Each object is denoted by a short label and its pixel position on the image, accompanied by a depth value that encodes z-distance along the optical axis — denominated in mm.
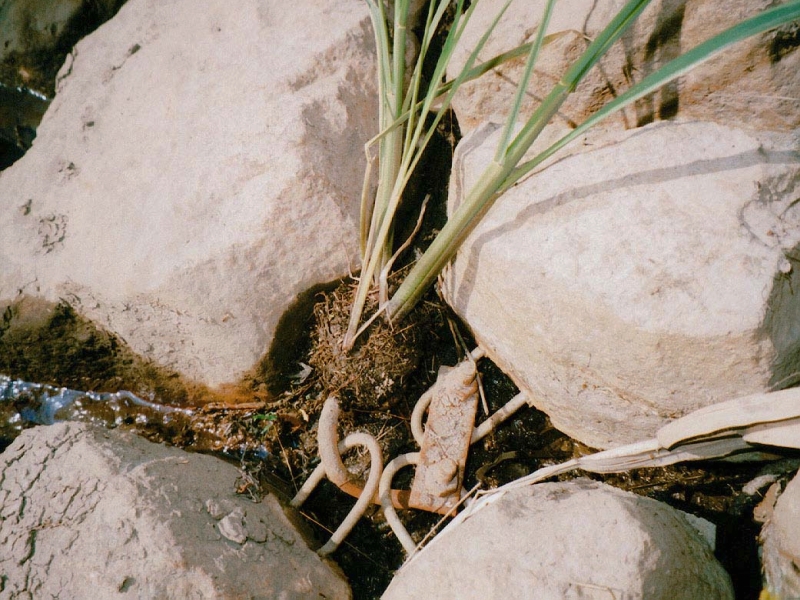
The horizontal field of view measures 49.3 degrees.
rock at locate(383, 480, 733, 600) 454
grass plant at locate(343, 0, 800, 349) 442
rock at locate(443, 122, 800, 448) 472
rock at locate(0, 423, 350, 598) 489
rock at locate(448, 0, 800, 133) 491
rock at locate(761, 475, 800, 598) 472
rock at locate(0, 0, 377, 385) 563
